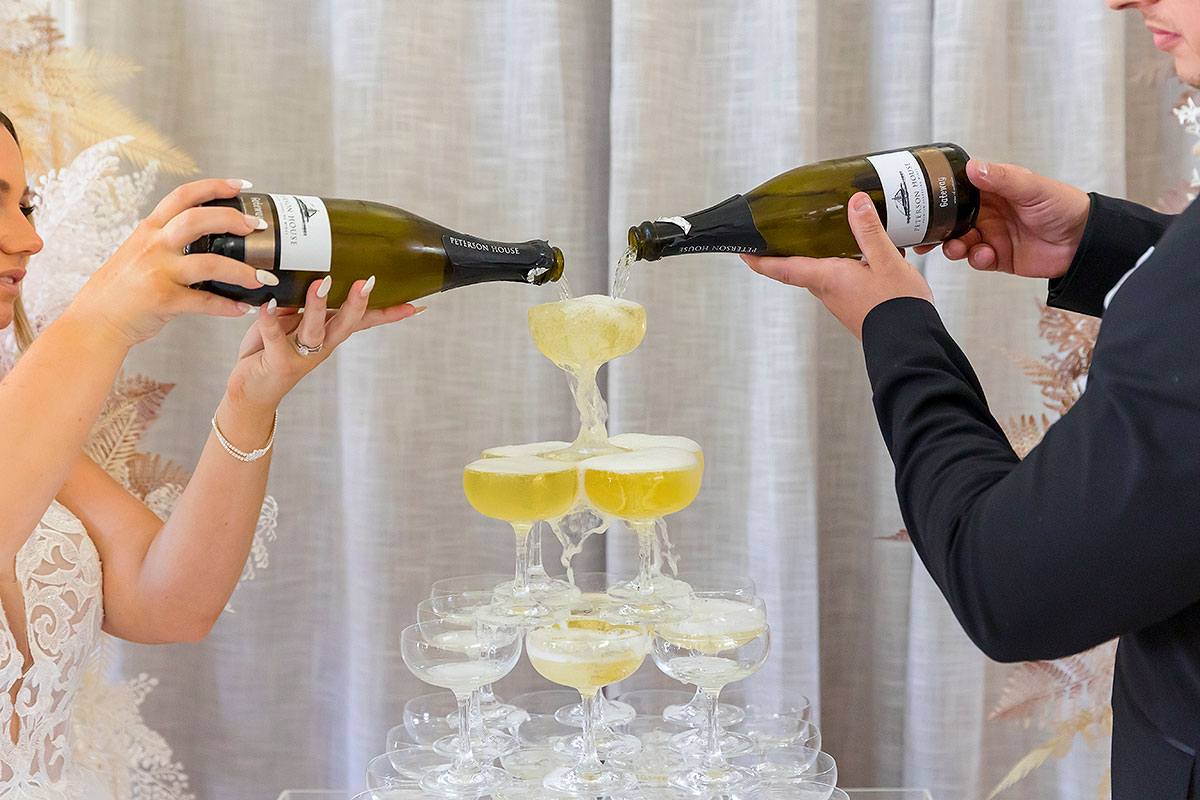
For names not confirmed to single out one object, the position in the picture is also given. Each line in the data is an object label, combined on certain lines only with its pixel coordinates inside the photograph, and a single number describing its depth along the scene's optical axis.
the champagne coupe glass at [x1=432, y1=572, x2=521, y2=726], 0.94
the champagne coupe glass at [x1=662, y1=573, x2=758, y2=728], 0.93
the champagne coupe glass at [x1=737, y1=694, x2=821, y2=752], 0.97
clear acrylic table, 1.09
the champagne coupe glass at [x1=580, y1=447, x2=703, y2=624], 0.86
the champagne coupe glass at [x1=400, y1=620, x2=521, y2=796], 0.87
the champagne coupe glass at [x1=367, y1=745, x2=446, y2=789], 0.90
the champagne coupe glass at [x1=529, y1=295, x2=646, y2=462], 0.91
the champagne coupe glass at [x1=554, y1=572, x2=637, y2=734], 0.92
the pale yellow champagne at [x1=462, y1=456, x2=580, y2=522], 0.86
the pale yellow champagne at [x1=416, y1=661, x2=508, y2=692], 0.88
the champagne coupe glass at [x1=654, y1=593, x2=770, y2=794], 0.86
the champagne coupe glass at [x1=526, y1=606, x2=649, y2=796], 0.83
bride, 0.85
